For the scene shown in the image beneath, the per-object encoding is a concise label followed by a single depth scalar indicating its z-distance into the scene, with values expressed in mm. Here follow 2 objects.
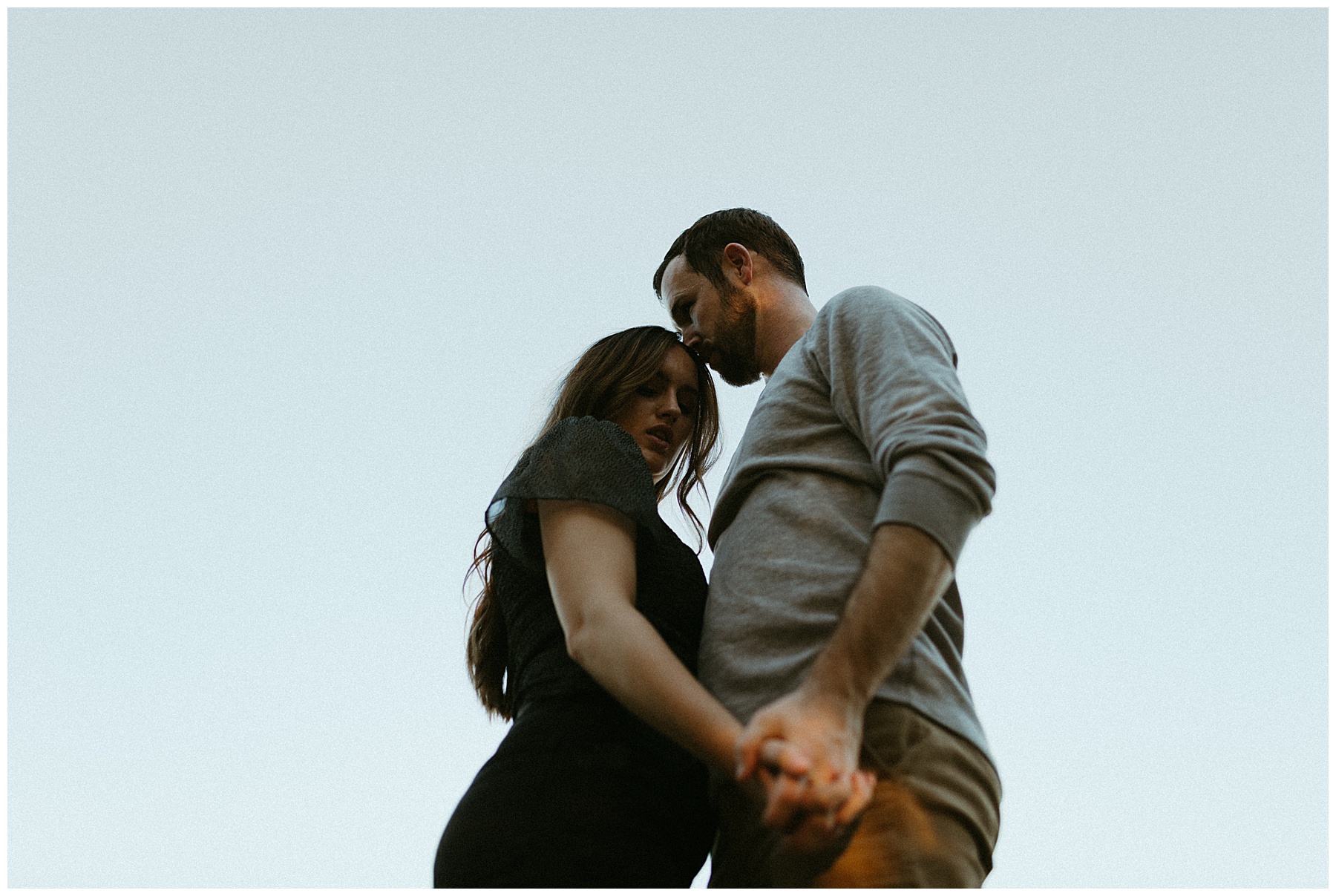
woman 1849
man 1701
